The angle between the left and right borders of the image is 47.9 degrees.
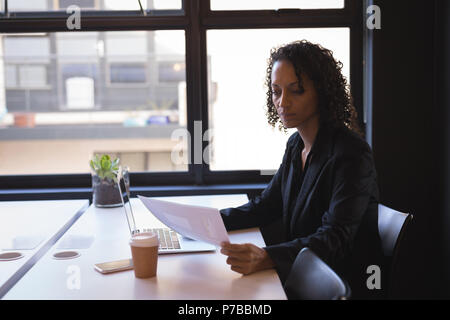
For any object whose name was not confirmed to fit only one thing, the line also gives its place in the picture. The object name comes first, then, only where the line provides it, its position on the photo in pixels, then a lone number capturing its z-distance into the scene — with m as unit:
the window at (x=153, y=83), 2.79
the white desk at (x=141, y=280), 1.26
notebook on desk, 1.63
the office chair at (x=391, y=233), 1.64
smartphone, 1.43
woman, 1.48
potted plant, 2.37
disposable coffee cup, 1.35
